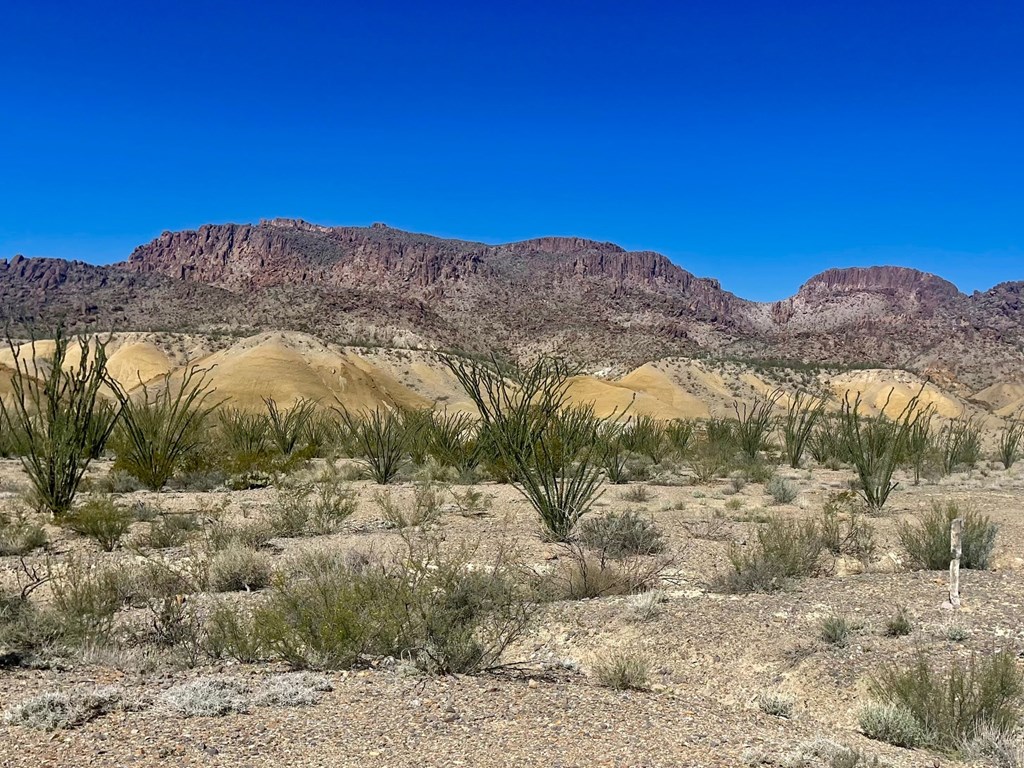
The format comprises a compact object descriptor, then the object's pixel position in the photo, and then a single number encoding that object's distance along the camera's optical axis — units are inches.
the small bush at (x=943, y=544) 402.3
